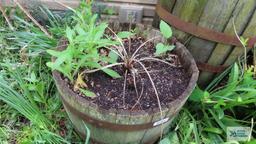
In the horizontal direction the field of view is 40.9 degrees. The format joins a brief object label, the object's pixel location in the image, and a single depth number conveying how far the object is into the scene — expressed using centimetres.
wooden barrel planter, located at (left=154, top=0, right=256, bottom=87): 164
